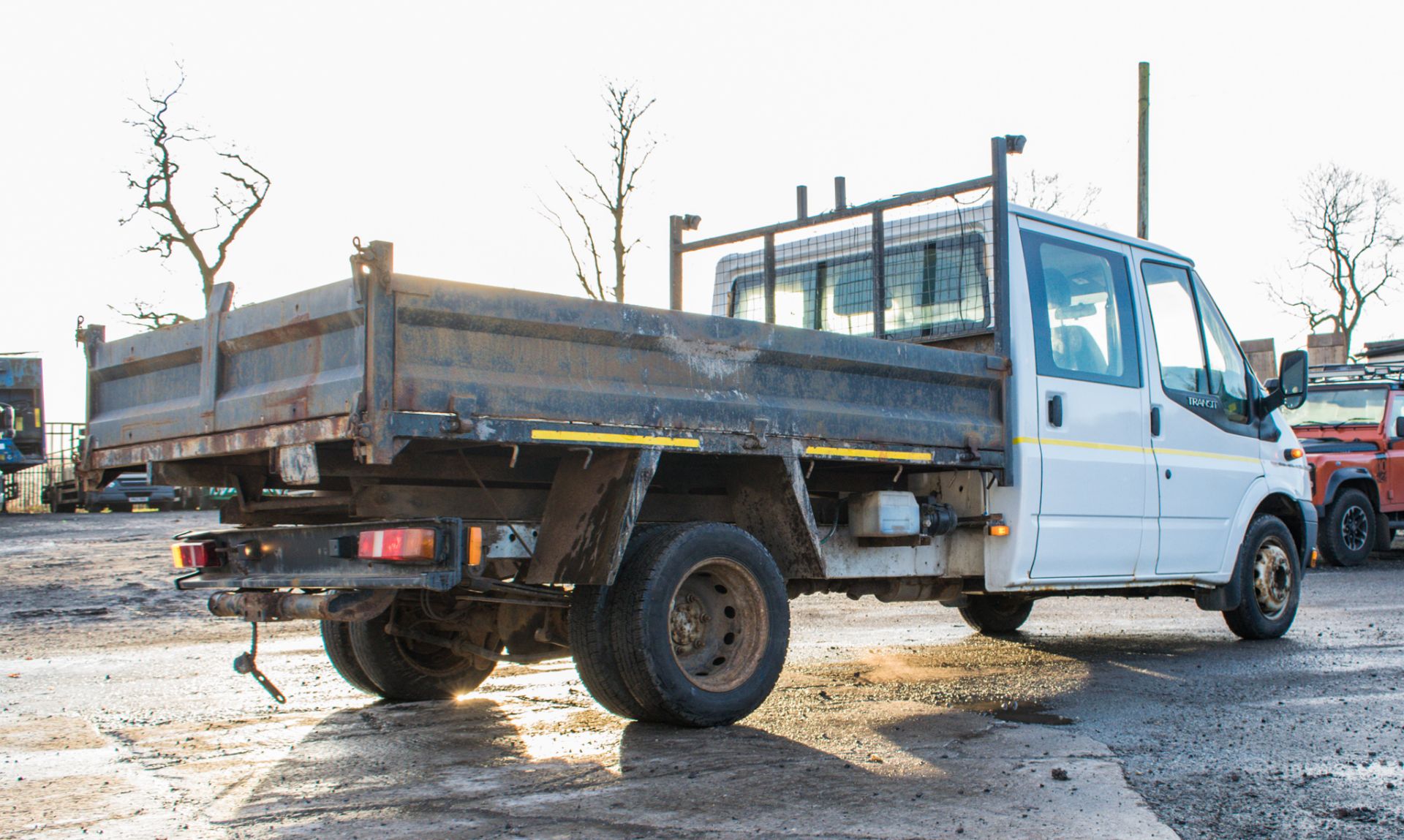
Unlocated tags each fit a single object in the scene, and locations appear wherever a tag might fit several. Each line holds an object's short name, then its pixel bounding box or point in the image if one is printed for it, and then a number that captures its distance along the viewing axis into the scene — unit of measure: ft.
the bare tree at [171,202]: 90.02
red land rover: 50.01
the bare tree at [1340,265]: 159.63
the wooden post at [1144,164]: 69.15
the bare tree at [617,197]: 81.30
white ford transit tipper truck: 15.62
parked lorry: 91.45
